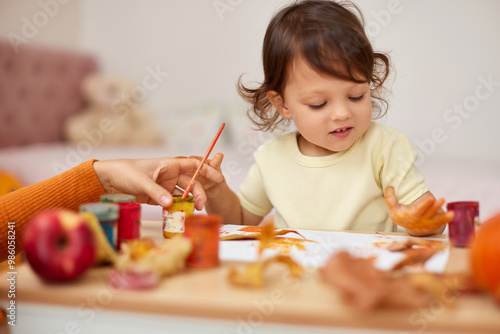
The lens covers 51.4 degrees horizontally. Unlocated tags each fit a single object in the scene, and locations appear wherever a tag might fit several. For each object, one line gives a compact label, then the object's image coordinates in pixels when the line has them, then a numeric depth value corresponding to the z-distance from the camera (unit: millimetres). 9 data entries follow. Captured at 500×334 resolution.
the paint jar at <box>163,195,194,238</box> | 960
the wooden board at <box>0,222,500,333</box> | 554
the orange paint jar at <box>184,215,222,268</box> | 735
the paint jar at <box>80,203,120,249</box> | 751
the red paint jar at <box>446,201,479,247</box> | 865
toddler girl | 1135
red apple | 620
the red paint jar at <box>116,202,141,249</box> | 821
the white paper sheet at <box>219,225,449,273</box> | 778
